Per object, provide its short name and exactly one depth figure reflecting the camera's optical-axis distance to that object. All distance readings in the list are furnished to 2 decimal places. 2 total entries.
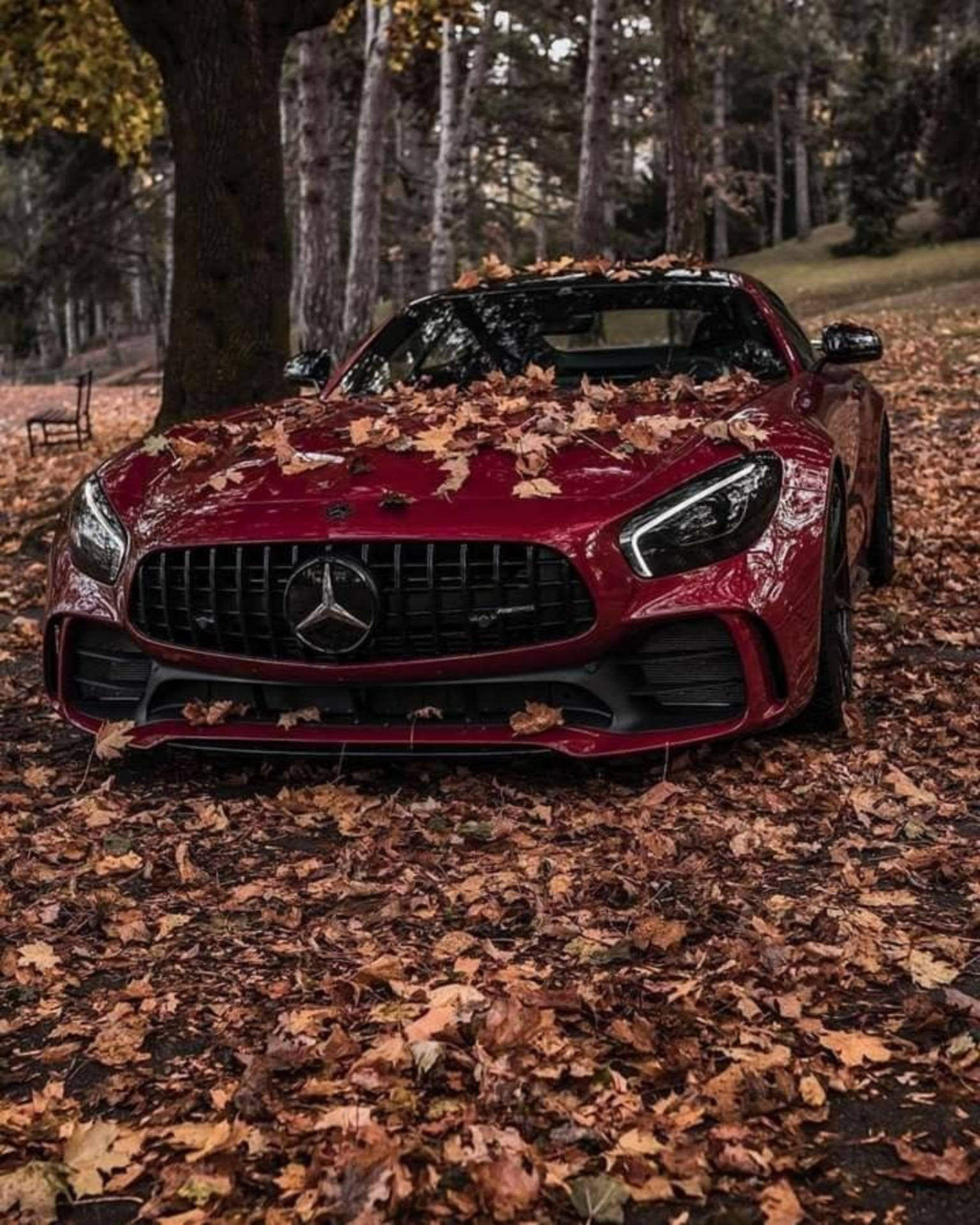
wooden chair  13.96
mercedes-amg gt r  3.67
